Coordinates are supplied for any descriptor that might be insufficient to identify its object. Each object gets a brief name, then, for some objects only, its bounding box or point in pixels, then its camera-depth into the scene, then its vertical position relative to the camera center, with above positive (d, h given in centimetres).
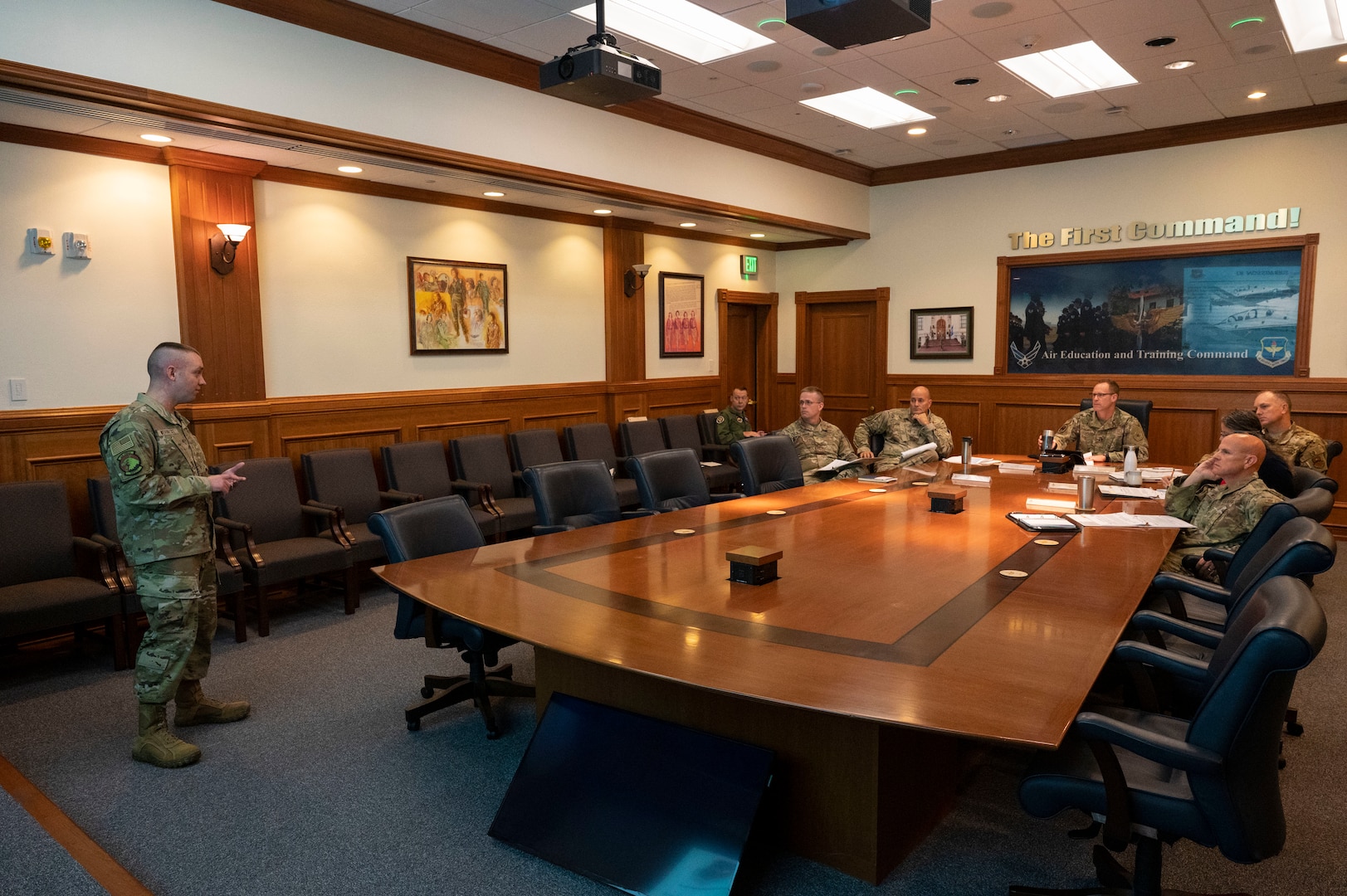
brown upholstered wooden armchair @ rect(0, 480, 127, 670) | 424 -111
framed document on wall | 915 +48
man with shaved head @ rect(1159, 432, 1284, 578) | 400 -68
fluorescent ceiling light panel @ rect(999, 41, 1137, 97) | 612 +210
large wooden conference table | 220 -82
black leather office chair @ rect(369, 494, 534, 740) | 358 -107
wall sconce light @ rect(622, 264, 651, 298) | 851 +79
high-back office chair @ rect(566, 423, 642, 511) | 746 -79
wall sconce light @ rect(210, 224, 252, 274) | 545 +75
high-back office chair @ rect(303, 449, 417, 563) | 579 -86
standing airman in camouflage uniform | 339 -66
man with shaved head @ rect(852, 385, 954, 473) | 691 -58
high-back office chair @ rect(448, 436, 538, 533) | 653 -87
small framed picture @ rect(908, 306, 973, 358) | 921 +27
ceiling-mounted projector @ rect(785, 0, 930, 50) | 322 +128
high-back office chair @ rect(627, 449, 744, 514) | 511 -72
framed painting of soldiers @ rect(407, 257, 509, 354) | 681 +45
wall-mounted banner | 755 +38
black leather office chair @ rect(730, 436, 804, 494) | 572 -71
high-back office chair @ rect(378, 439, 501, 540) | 628 -82
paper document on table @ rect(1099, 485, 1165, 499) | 498 -78
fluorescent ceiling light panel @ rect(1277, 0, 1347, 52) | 538 +210
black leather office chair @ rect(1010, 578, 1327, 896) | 196 -96
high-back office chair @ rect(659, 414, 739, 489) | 836 -81
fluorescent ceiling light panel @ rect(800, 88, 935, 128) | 706 +209
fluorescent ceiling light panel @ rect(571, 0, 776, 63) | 518 +206
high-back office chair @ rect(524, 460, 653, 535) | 463 -73
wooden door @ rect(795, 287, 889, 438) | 988 +10
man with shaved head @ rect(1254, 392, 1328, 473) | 606 -58
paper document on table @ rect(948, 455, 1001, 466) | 641 -77
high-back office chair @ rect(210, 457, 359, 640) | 505 -108
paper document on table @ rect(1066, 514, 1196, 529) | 414 -79
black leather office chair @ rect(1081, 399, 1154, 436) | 693 -42
